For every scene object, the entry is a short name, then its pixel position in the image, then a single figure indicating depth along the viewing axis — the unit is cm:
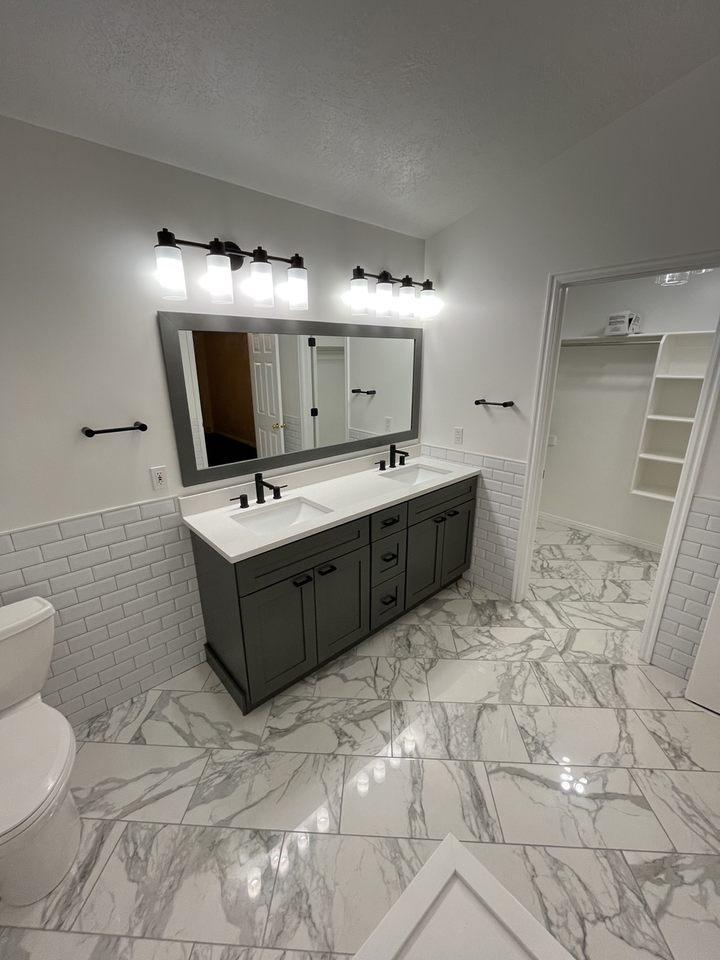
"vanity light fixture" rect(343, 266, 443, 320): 224
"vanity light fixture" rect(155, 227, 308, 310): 154
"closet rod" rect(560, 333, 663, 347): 291
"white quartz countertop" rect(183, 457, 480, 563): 163
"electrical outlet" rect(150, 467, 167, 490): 177
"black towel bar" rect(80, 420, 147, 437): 156
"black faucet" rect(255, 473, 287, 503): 198
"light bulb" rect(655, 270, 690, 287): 274
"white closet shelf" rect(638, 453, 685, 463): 288
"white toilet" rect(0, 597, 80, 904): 109
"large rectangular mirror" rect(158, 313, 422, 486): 180
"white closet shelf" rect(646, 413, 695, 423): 278
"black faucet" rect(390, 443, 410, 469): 260
